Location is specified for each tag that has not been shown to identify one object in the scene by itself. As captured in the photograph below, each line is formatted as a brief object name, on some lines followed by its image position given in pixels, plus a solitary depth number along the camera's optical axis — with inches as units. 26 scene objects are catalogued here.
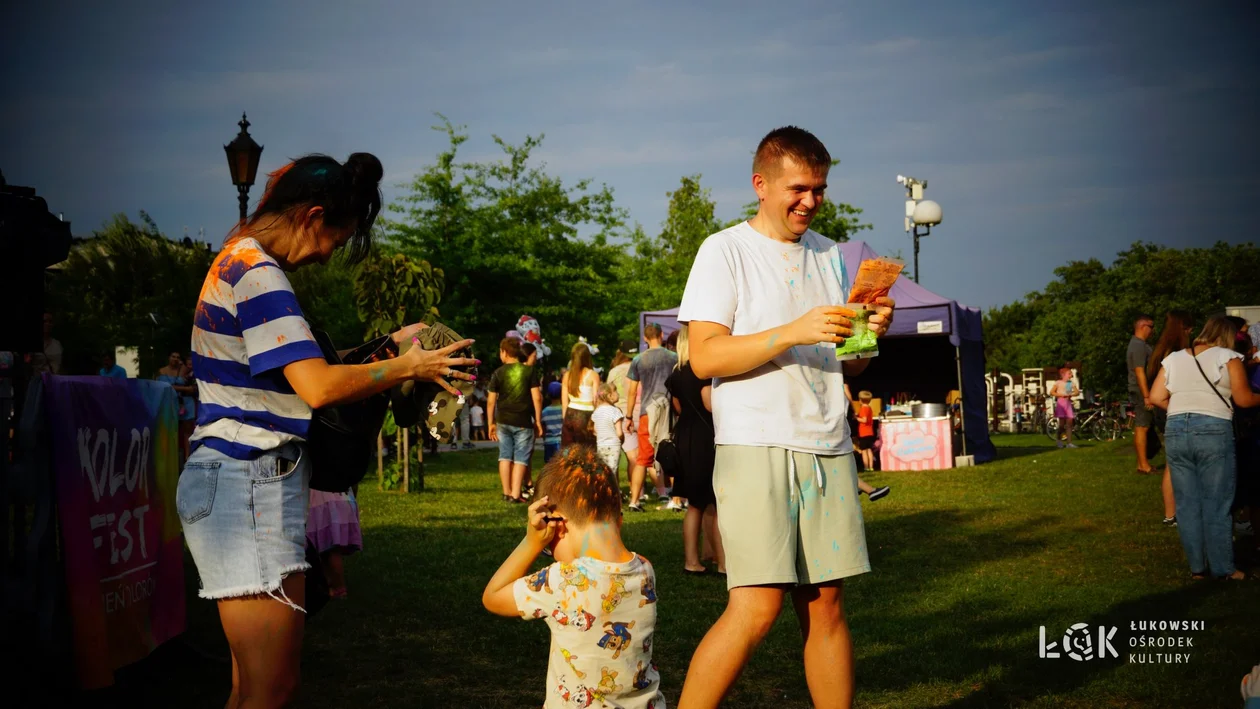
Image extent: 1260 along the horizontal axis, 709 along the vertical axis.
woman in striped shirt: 92.0
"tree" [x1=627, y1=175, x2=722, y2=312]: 1647.4
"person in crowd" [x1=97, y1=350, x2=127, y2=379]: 521.7
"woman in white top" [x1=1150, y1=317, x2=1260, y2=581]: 268.4
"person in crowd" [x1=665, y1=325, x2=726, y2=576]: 275.4
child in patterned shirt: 116.6
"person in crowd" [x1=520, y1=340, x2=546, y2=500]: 492.0
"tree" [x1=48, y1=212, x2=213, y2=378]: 1168.8
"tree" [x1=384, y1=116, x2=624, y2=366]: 1296.8
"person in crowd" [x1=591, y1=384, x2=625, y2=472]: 453.4
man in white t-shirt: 121.1
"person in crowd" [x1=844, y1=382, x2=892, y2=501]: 324.8
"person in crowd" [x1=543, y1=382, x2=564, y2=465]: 522.6
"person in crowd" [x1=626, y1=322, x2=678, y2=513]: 399.5
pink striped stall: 670.5
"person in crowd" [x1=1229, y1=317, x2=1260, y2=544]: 294.8
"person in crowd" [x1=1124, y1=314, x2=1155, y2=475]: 509.0
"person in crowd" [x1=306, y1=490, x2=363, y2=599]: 225.3
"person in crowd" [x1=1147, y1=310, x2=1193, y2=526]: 311.7
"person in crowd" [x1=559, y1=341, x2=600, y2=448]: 470.3
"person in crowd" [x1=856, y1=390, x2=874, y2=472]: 655.1
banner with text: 153.9
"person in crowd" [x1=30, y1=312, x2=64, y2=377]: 392.1
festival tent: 673.0
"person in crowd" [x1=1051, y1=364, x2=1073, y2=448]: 964.6
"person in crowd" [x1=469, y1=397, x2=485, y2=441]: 1229.1
